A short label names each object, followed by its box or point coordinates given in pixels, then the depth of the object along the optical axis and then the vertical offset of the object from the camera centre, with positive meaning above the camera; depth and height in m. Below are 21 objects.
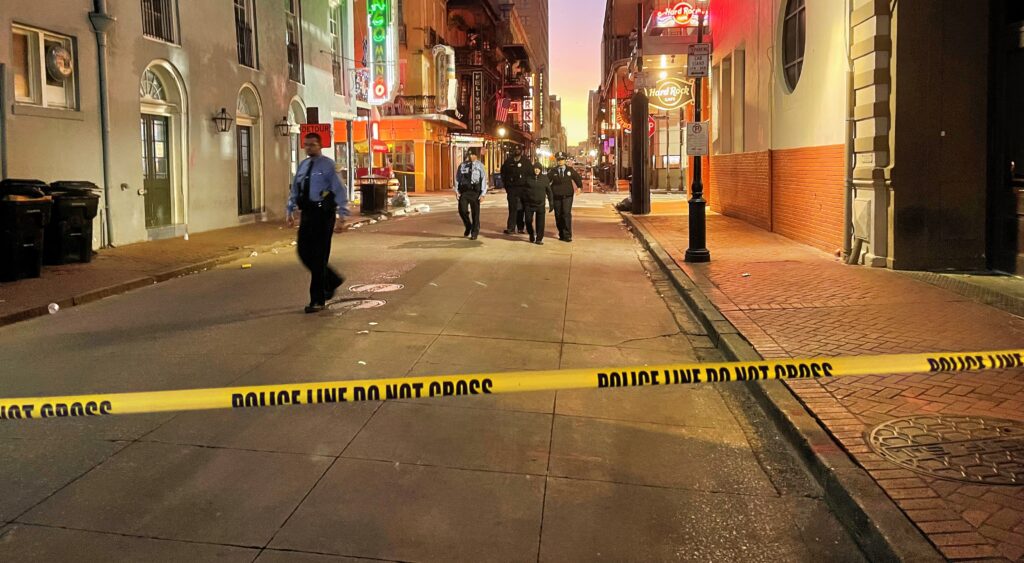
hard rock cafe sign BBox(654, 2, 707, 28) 22.94 +5.47
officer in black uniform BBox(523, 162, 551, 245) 16.92 +0.38
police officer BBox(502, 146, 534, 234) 17.19 +0.63
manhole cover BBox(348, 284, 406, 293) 11.04 -1.00
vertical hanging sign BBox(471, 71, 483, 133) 59.09 +7.81
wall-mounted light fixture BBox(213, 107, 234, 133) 19.80 +2.35
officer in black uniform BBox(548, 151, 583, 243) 17.14 +0.52
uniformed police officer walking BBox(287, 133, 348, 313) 9.04 +0.12
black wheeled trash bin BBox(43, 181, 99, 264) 12.88 -0.09
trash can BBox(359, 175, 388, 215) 26.52 +0.64
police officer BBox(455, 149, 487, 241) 17.11 +0.63
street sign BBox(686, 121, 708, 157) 13.33 +1.20
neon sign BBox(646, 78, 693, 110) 27.78 +4.07
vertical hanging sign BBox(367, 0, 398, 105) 32.03 +6.54
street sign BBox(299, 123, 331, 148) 22.42 +2.42
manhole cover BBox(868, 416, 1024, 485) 4.29 -1.35
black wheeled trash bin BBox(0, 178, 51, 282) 11.16 -0.12
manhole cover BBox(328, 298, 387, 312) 9.61 -1.08
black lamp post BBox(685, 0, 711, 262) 12.91 -0.11
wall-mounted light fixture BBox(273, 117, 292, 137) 23.67 +2.57
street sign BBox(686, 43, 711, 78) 13.14 +2.43
